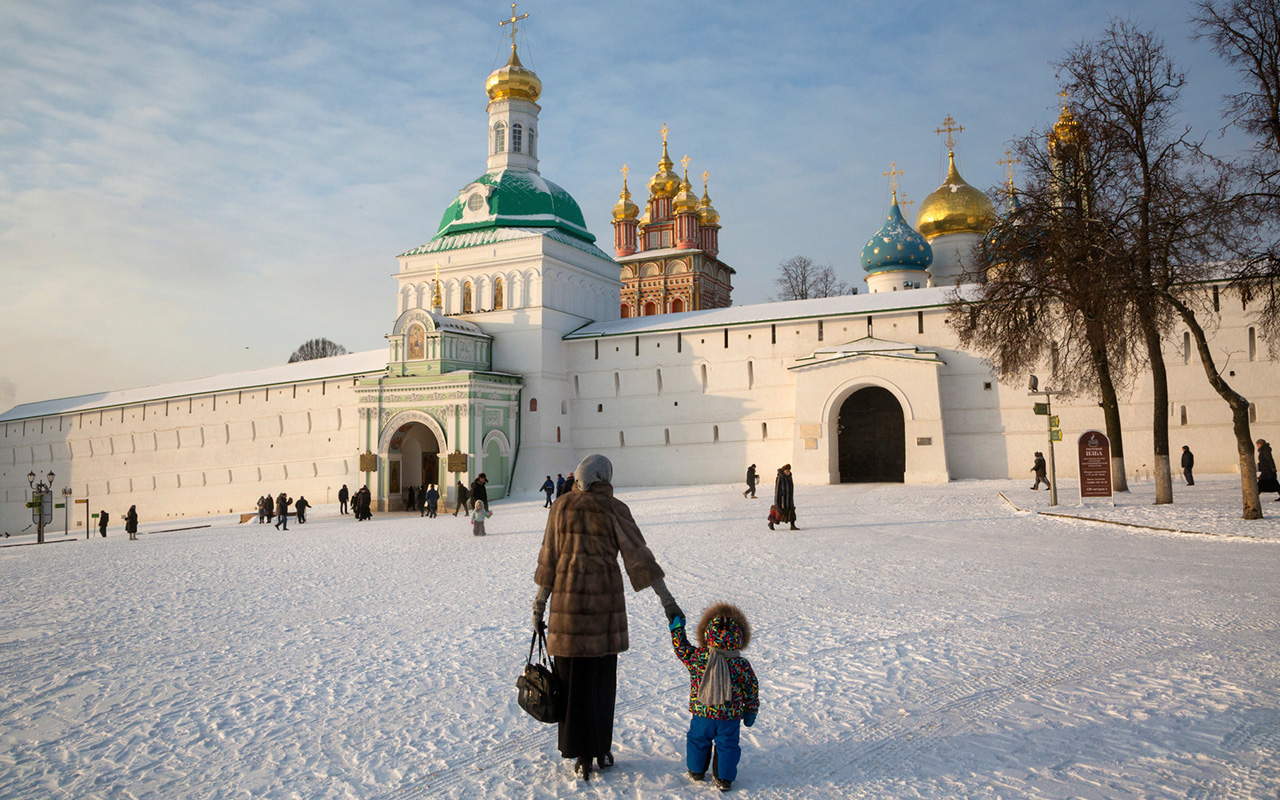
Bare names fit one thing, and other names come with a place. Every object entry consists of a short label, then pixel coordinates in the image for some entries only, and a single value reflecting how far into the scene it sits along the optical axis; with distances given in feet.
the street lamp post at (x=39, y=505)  77.82
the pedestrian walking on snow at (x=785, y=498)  47.57
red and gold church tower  159.02
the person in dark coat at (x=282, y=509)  71.51
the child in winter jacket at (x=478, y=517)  52.11
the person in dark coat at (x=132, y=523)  72.16
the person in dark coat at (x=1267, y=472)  49.34
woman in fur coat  13.21
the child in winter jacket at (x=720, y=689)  12.45
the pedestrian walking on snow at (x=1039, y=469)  65.73
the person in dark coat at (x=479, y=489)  58.39
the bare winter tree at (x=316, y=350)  223.92
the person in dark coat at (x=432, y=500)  79.05
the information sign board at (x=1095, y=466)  52.70
